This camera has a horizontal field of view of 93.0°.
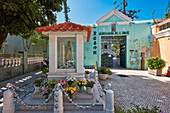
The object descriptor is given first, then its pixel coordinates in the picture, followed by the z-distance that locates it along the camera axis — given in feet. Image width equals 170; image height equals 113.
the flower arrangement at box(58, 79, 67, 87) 10.78
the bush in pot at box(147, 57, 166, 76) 26.89
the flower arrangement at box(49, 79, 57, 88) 10.91
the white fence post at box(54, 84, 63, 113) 8.20
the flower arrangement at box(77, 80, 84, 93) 11.26
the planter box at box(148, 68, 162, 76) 27.26
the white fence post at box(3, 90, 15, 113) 8.32
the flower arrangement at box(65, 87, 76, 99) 10.01
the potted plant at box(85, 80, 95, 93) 10.97
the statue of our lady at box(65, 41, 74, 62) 16.45
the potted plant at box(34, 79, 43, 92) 11.09
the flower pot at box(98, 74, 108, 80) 22.74
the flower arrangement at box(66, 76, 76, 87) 11.10
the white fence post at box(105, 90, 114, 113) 7.88
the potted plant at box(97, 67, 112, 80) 22.76
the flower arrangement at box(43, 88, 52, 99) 9.61
